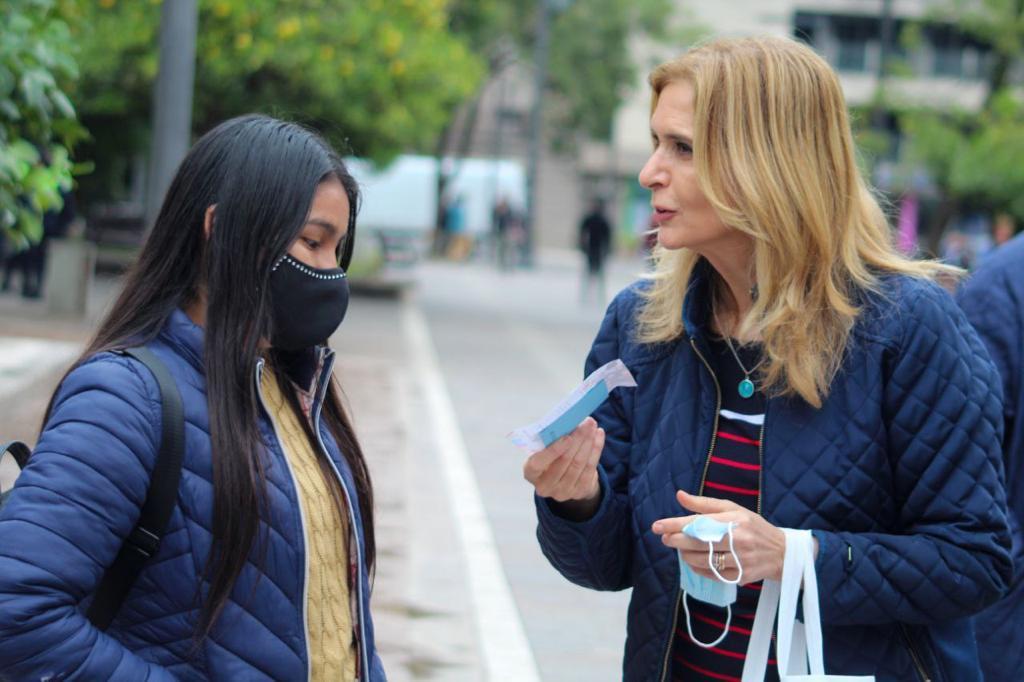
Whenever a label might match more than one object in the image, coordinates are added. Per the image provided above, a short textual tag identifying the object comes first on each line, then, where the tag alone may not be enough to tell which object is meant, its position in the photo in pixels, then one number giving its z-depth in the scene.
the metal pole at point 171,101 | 7.25
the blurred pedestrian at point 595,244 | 26.12
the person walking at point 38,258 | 15.95
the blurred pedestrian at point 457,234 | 45.06
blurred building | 56.16
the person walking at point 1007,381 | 2.82
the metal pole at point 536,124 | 36.72
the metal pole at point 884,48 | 20.89
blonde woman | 2.33
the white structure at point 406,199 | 34.25
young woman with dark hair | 1.96
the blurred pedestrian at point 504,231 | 37.94
